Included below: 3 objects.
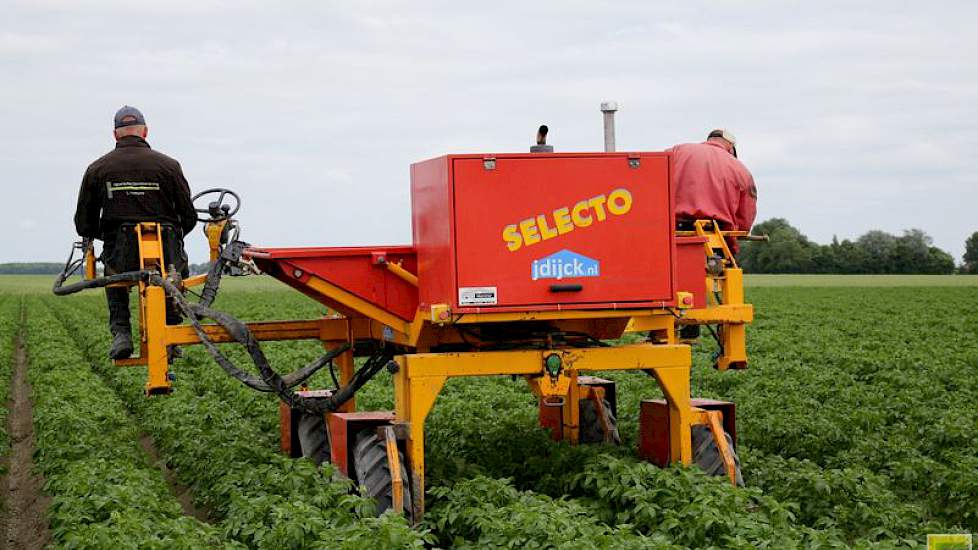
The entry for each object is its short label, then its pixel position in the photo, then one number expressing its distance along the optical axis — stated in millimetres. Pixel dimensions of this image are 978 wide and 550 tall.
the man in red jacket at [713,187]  11273
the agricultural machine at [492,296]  8258
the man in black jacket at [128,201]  10422
